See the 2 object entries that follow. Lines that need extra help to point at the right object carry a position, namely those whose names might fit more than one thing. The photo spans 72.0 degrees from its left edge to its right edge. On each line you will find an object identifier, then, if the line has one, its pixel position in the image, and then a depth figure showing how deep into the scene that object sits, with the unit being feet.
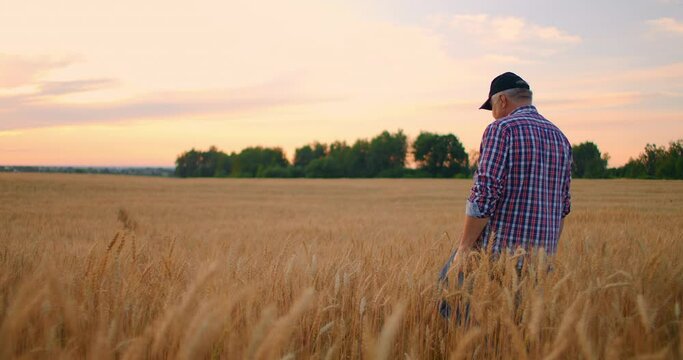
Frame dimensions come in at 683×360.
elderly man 9.63
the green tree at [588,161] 188.03
